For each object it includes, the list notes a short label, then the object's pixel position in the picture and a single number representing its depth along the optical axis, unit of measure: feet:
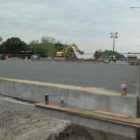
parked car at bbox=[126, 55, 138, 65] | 116.51
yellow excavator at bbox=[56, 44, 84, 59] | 180.55
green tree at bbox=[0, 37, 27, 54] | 356.42
